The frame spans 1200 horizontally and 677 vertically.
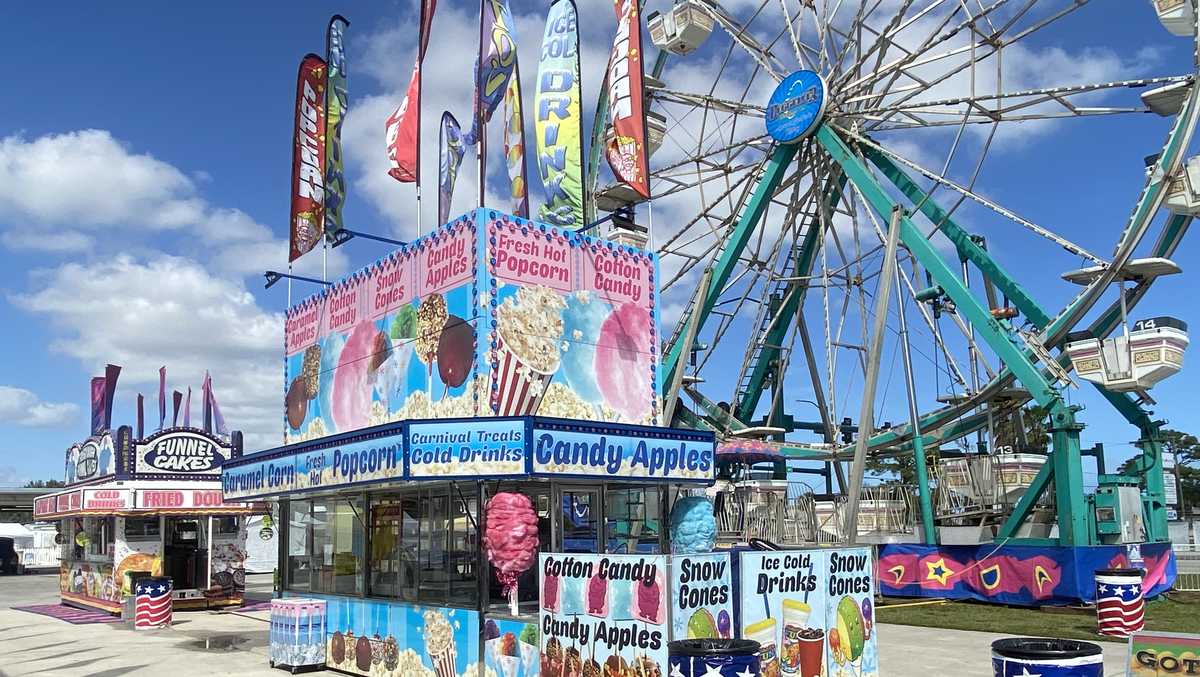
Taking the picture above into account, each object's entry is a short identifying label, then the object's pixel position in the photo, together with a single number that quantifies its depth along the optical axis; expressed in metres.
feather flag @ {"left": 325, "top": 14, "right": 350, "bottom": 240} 17.94
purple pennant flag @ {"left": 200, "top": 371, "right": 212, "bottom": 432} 38.92
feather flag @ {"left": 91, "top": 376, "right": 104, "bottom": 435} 35.53
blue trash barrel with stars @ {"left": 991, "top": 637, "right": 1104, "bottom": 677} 7.63
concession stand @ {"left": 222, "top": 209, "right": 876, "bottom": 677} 10.52
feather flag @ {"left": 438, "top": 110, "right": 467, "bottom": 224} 17.30
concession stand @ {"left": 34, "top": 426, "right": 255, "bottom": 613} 27.28
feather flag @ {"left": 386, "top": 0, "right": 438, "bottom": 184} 16.66
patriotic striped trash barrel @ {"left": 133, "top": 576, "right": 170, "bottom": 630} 22.59
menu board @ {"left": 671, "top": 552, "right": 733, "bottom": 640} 9.74
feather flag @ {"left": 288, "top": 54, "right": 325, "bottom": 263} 18.38
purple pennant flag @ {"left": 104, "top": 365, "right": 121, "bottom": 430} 35.16
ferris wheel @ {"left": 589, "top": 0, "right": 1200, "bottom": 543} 21.06
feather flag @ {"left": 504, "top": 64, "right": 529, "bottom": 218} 15.95
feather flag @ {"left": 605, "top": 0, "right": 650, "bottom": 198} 14.96
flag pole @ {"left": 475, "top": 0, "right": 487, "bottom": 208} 14.39
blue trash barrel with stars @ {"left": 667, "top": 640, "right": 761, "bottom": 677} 8.36
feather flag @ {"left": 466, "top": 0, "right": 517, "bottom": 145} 15.22
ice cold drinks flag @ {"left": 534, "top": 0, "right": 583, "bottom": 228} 15.09
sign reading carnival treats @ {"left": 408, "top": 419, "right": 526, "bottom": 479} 11.95
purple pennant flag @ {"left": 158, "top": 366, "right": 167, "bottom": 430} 37.19
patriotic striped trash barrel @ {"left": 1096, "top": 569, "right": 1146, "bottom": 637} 16.25
